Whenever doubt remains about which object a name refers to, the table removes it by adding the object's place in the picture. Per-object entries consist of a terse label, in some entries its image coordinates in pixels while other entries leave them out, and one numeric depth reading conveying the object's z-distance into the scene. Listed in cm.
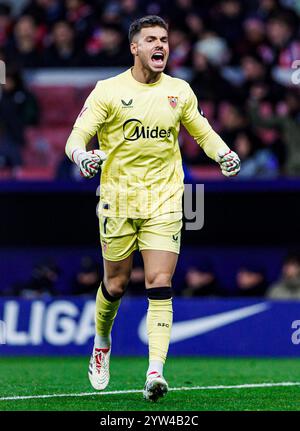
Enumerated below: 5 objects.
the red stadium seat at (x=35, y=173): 1357
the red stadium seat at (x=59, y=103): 1559
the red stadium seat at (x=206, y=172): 1333
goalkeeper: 748
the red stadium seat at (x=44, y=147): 1462
